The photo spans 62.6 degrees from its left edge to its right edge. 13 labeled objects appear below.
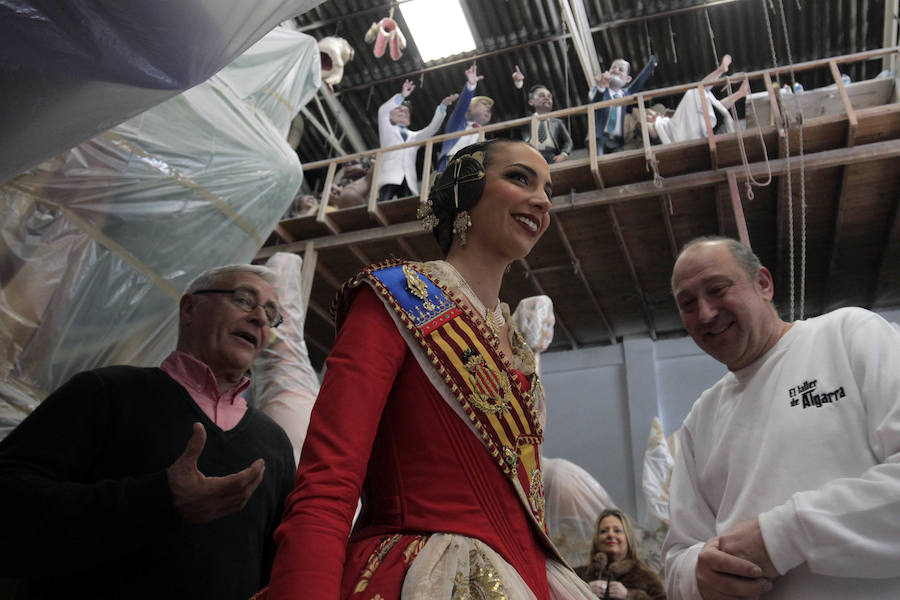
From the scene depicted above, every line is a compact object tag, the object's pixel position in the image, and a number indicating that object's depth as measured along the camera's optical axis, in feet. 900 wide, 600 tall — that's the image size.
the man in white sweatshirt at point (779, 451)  4.65
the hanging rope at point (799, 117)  22.06
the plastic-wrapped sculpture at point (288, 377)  13.62
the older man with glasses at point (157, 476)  5.08
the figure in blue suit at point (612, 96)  28.99
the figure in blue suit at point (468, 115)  30.04
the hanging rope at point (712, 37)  34.65
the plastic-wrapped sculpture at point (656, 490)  22.93
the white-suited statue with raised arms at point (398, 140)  30.07
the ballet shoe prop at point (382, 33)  32.27
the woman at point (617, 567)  14.97
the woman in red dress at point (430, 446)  3.61
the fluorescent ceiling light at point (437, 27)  34.81
